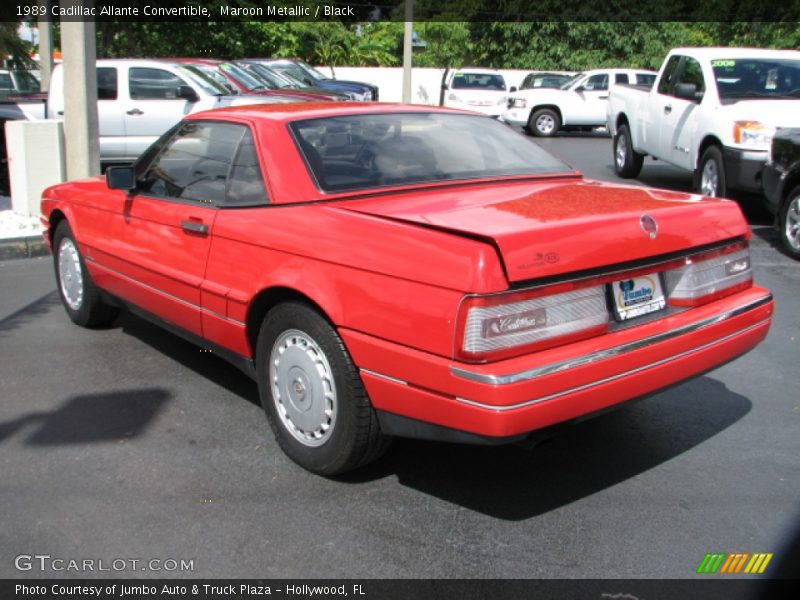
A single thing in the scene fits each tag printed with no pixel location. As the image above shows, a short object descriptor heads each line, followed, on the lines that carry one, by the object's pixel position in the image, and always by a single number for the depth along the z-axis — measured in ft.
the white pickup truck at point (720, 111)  29.78
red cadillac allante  9.96
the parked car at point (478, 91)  85.71
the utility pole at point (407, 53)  73.24
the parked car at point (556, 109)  73.00
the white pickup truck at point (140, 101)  42.78
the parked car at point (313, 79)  64.75
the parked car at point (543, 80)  81.35
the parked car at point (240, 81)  44.55
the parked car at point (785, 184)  26.02
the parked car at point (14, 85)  59.08
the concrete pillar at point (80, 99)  29.07
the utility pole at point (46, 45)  64.67
